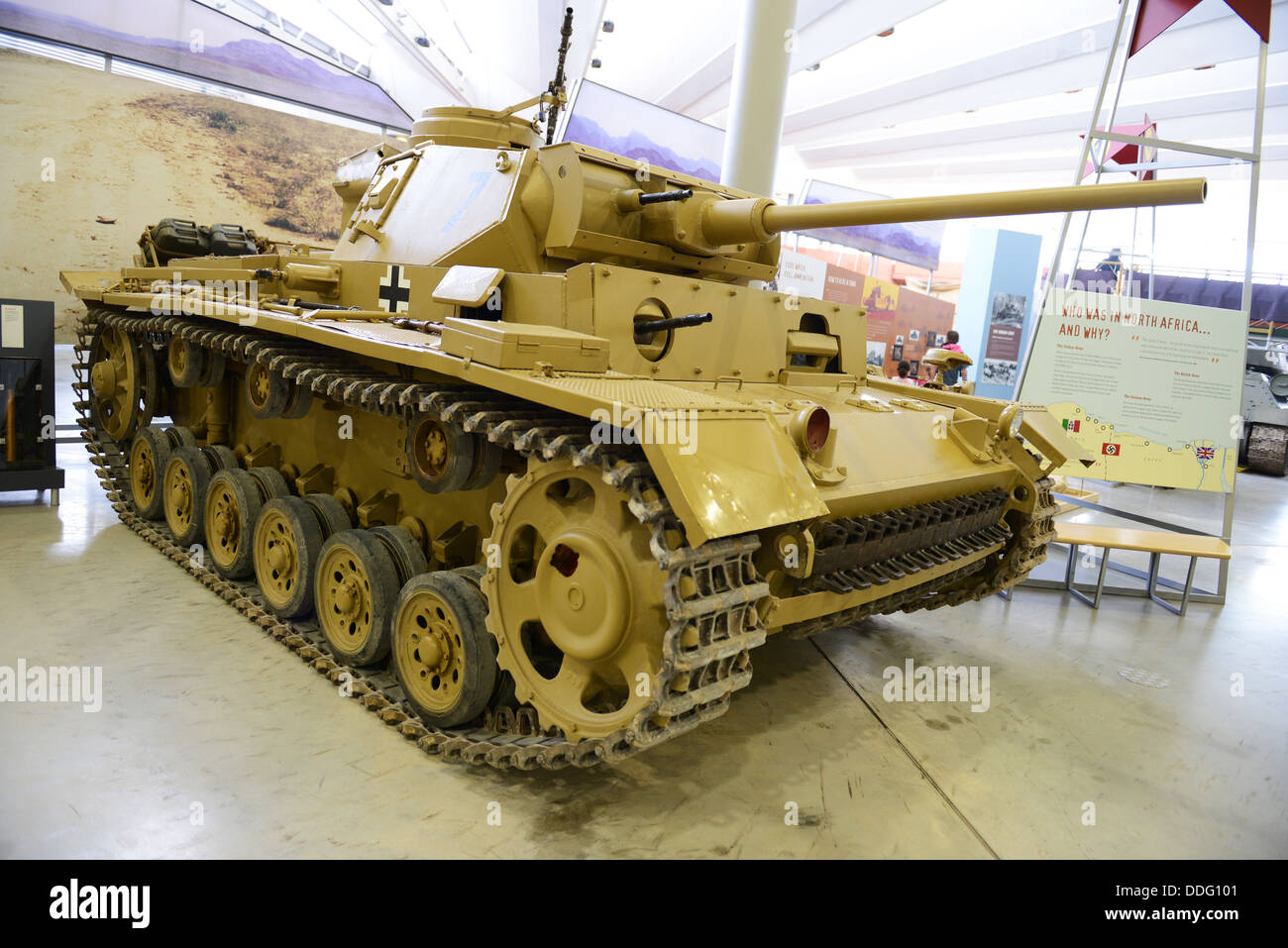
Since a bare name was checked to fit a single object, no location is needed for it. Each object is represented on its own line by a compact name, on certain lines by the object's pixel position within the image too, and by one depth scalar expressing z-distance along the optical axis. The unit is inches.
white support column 355.3
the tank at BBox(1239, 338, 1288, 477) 658.8
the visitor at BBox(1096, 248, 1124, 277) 562.1
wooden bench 282.7
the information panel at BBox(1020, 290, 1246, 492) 285.9
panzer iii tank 126.3
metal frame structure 262.2
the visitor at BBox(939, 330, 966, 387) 442.6
